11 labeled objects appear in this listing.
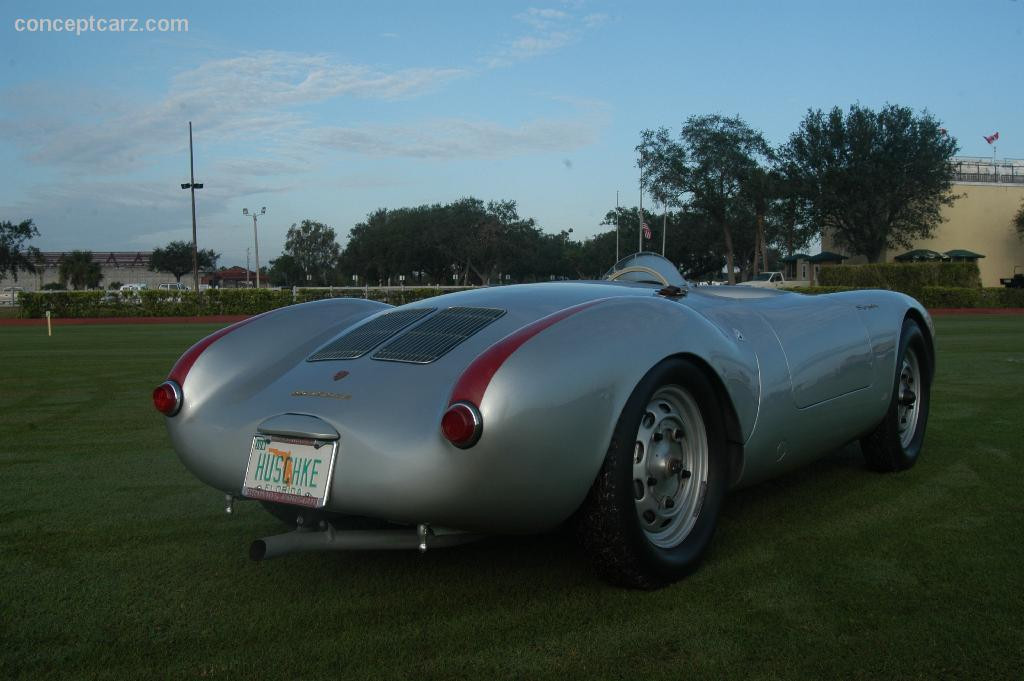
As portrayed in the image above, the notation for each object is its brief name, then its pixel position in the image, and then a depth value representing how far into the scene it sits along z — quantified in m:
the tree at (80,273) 89.25
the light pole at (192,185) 47.16
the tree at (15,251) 74.69
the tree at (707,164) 60.69
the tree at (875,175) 52.84
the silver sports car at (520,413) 2.63
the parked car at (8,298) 55.30
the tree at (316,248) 102.88
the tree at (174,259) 98.94
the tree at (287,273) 103.56
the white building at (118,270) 100.56
